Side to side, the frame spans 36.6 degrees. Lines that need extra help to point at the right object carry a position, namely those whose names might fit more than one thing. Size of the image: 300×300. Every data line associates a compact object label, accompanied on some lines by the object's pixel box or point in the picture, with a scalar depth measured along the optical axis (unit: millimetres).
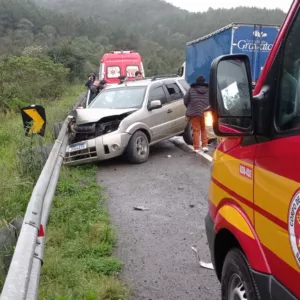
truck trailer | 12414
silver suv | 9078
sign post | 7609
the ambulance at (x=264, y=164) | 2047
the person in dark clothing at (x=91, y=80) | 17531
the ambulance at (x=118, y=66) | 20391
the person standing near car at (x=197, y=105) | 9930
